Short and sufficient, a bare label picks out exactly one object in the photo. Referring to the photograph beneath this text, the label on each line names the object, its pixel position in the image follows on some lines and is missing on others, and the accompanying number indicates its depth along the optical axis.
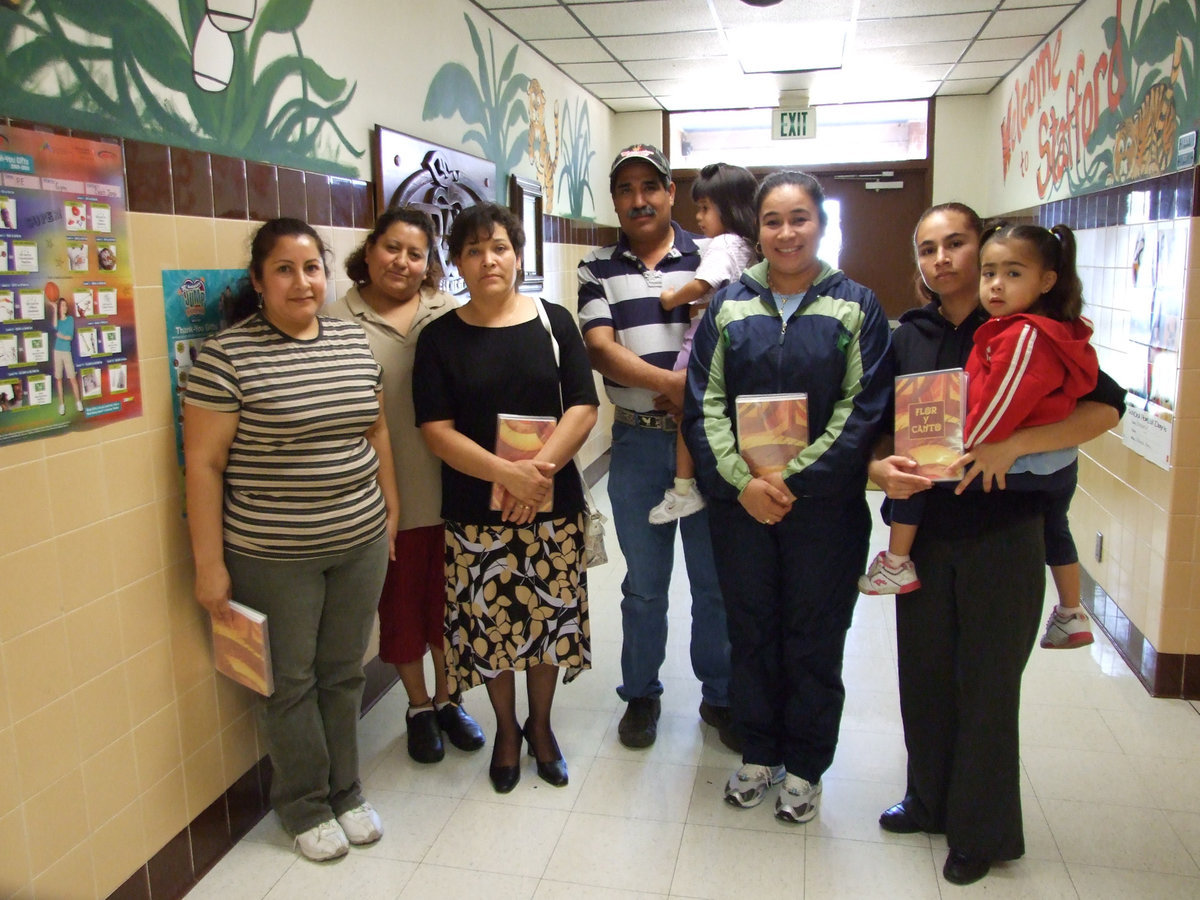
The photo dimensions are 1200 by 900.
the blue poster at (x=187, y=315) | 1.90
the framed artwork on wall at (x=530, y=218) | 4.23
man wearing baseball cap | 2.41
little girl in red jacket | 1.69
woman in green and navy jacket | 1.99
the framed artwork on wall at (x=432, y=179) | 2.87
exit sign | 6.11
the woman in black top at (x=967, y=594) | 1.82
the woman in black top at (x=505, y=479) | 2.15
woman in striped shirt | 1.88
